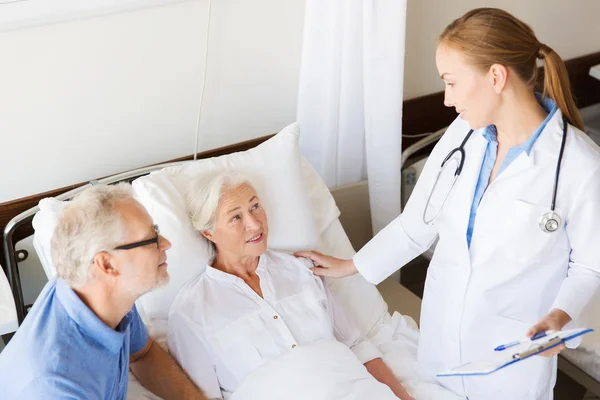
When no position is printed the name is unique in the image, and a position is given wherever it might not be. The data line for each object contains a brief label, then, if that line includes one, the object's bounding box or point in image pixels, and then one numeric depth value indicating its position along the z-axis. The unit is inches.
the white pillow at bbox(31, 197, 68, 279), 83.6
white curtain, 100.7
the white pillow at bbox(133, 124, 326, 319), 84.7
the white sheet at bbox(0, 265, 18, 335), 75.6
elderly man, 64.3
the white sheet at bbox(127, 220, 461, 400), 88.2
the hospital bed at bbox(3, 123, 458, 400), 84.6
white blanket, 77.9
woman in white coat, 71.9
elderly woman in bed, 80.8
